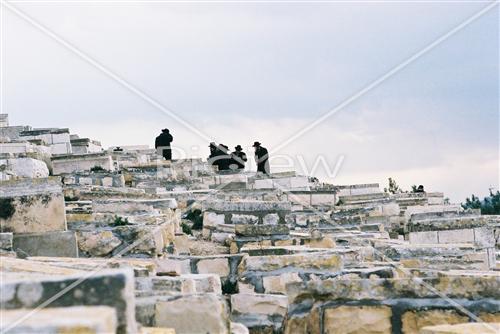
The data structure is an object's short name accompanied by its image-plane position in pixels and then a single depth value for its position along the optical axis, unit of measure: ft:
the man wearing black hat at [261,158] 86.33
